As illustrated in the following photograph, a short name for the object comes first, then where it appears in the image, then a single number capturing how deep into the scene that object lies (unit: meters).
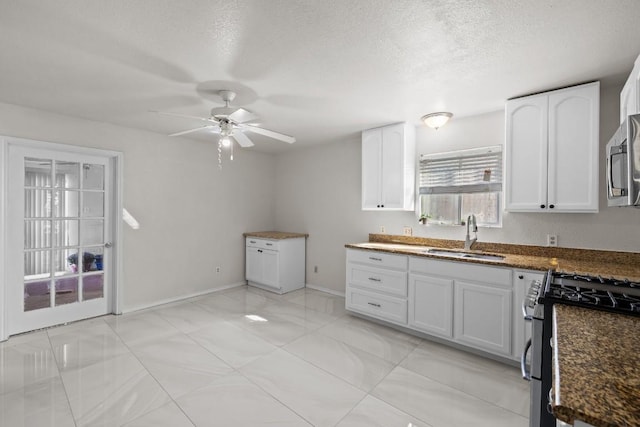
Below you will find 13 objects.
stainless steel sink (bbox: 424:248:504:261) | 2.91
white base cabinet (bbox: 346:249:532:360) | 2.53
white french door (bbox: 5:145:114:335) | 3.08
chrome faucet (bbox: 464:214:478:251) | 3.15
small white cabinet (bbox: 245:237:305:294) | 4.60
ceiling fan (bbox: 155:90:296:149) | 2.54
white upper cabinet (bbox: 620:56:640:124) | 1.56
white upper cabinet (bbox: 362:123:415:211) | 3.56
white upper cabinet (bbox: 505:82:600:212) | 2.38
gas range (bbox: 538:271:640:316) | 1.27
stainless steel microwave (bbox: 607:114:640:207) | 1.23
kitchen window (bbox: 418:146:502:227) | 3.22
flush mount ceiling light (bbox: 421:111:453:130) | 3.12
